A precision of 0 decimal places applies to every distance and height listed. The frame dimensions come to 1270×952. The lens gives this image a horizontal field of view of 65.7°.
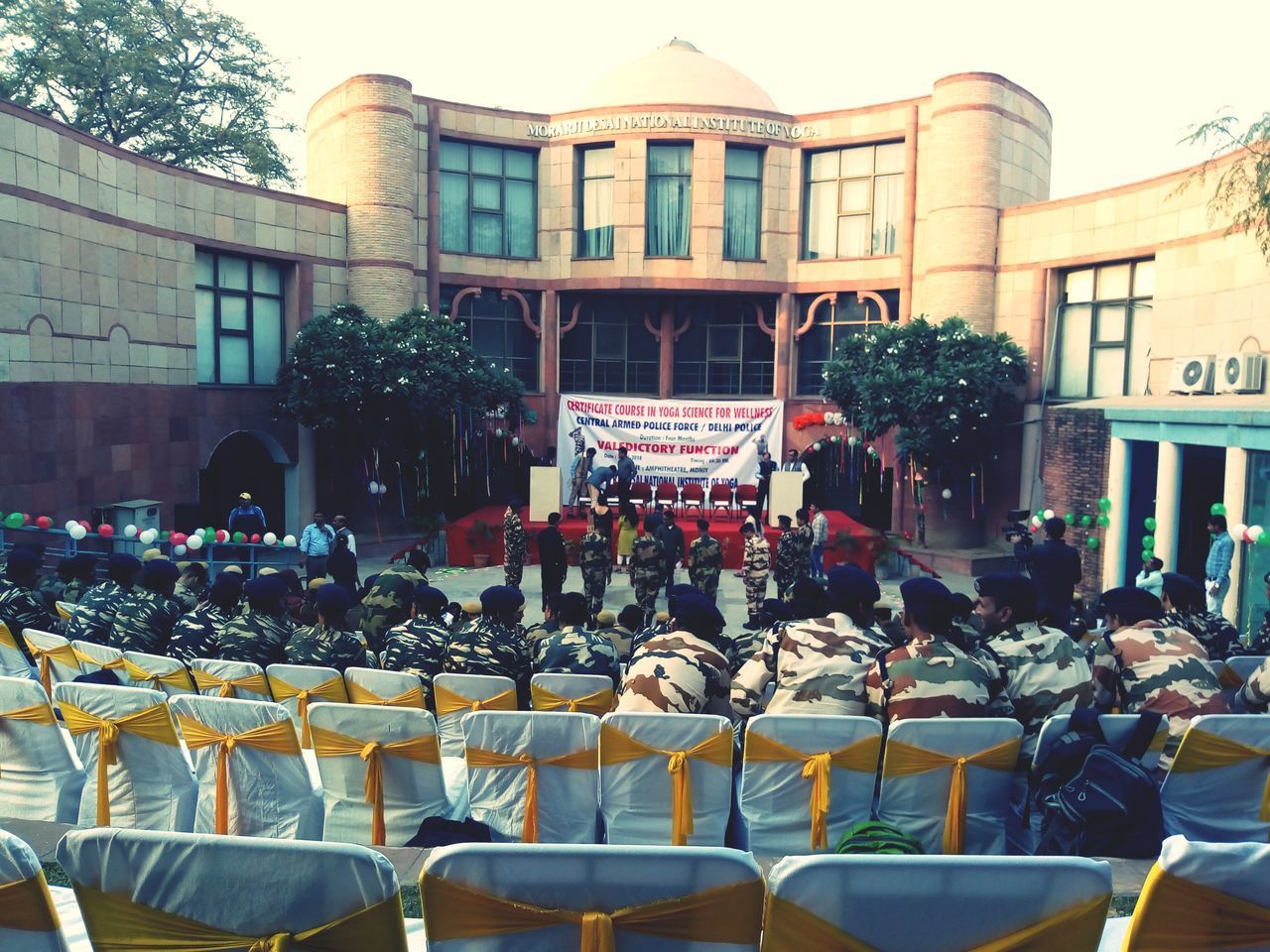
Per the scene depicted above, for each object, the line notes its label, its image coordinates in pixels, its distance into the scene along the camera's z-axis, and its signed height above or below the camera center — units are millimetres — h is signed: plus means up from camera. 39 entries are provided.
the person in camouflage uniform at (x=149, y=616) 7309 -1566
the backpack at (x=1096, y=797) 4266 -1582
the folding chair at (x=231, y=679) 5797 -1578
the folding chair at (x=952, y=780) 4523 -1639
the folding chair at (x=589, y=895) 2592 -1265
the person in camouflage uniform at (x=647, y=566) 13742 -2005
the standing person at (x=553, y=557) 14102 -1970
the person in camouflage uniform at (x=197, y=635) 6809 -1554
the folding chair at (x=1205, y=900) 2605 -1243
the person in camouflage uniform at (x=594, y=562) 13945 -2007
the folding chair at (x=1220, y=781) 4605 -1644
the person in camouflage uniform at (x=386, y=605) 8875 -1703
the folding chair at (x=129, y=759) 4793 -1744
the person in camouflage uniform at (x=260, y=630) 6691 -1495
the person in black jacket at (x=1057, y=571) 9648 -1359
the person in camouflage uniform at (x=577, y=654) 6277 -1504
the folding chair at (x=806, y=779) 4578 -1667
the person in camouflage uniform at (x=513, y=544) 15383 -1955
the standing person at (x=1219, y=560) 11430 -1437
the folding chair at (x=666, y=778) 4684 -1721
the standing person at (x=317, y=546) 14344 -1920
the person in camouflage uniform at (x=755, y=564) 14031 -1964
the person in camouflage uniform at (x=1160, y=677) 5055 -1269
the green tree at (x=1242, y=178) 12906 +3922
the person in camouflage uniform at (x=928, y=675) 4840 -1221
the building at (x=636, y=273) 15172 +3074
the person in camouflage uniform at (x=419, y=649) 6363 -1510
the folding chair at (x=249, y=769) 4727 -1751
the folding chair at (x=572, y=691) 5633 -1547
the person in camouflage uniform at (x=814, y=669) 5098 -1283
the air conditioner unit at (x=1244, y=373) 14922 +1007
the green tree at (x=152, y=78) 25891 +9310
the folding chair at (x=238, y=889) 2551 -1244
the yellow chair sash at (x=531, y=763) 4781 -1665
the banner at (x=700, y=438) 21406 -292
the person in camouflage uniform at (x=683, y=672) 5252 -1356
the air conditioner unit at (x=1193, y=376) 15602 +1002
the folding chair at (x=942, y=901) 2521 -1219
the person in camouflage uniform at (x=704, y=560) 13562 -1873
